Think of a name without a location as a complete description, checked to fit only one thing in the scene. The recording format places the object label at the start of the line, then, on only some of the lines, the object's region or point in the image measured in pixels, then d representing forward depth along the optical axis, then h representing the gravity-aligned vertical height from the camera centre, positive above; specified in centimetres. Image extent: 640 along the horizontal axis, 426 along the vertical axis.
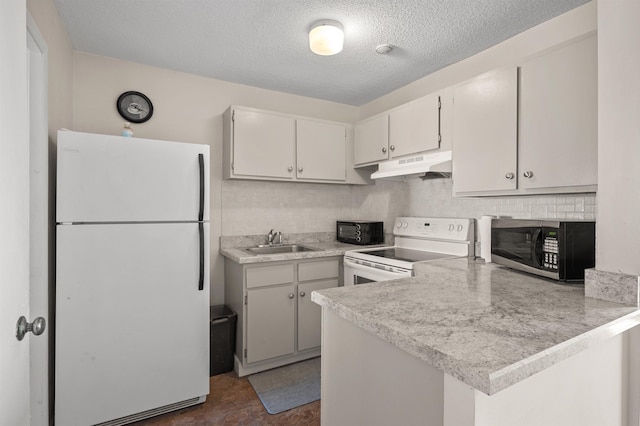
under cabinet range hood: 230 +35
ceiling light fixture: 199 +107
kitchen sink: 296 -35
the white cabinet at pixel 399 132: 249 +68
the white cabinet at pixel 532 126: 156 +48
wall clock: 256 +82
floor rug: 216 -126
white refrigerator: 177 -40
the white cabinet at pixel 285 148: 276 +57
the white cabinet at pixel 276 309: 250 -78
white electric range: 239 -33
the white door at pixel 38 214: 157 -2
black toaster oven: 310 -19
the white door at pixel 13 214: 83 -1
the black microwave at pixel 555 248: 143 -16
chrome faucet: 310 -25
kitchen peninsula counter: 71 -31
